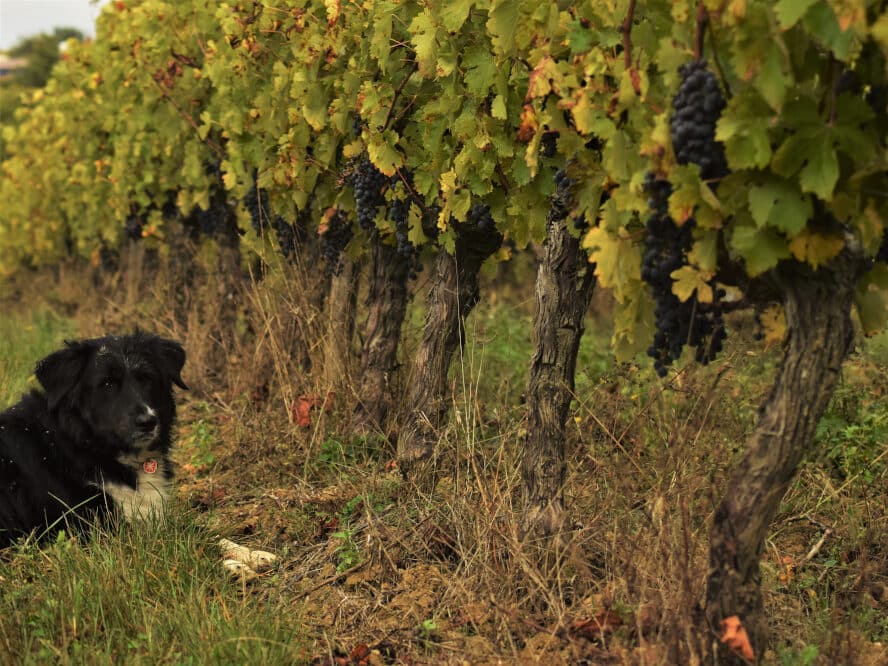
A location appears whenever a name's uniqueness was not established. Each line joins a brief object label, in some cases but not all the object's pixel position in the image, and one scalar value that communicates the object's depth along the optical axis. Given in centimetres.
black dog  468
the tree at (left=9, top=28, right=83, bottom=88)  3778
